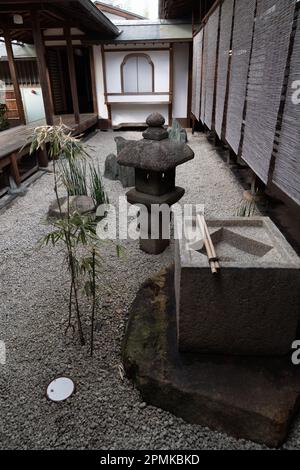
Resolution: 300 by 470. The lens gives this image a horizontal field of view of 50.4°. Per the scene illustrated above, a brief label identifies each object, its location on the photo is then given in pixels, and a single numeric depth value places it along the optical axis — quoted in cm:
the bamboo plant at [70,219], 190
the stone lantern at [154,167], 305
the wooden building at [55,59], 623
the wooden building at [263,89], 277
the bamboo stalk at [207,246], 173
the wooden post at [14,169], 564
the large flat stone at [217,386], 172
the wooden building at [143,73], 1091
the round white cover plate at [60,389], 205
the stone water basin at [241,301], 176
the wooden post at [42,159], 712
